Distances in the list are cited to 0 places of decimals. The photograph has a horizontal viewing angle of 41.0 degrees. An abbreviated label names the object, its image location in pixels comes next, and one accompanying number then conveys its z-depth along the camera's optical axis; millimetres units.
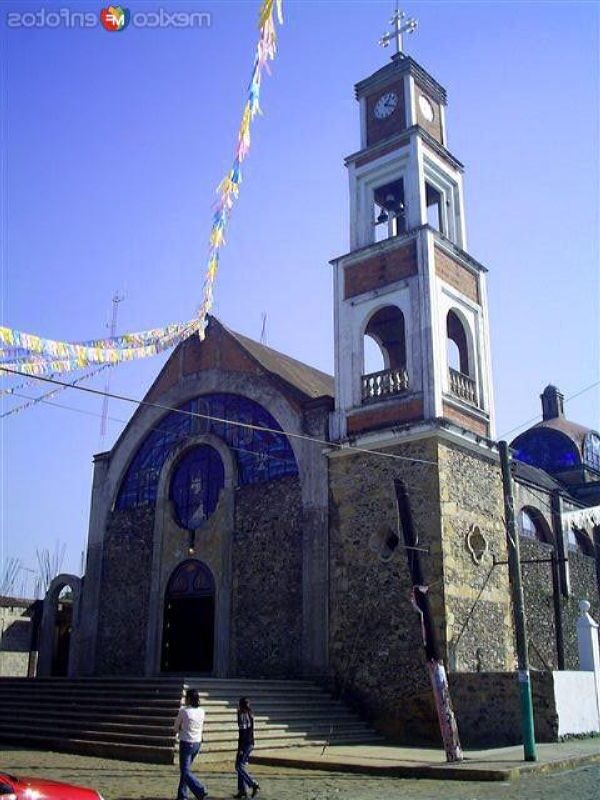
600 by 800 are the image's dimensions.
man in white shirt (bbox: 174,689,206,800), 9531
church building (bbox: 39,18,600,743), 18156
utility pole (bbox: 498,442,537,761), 12734
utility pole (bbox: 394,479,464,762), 12922
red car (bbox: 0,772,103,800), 6656
